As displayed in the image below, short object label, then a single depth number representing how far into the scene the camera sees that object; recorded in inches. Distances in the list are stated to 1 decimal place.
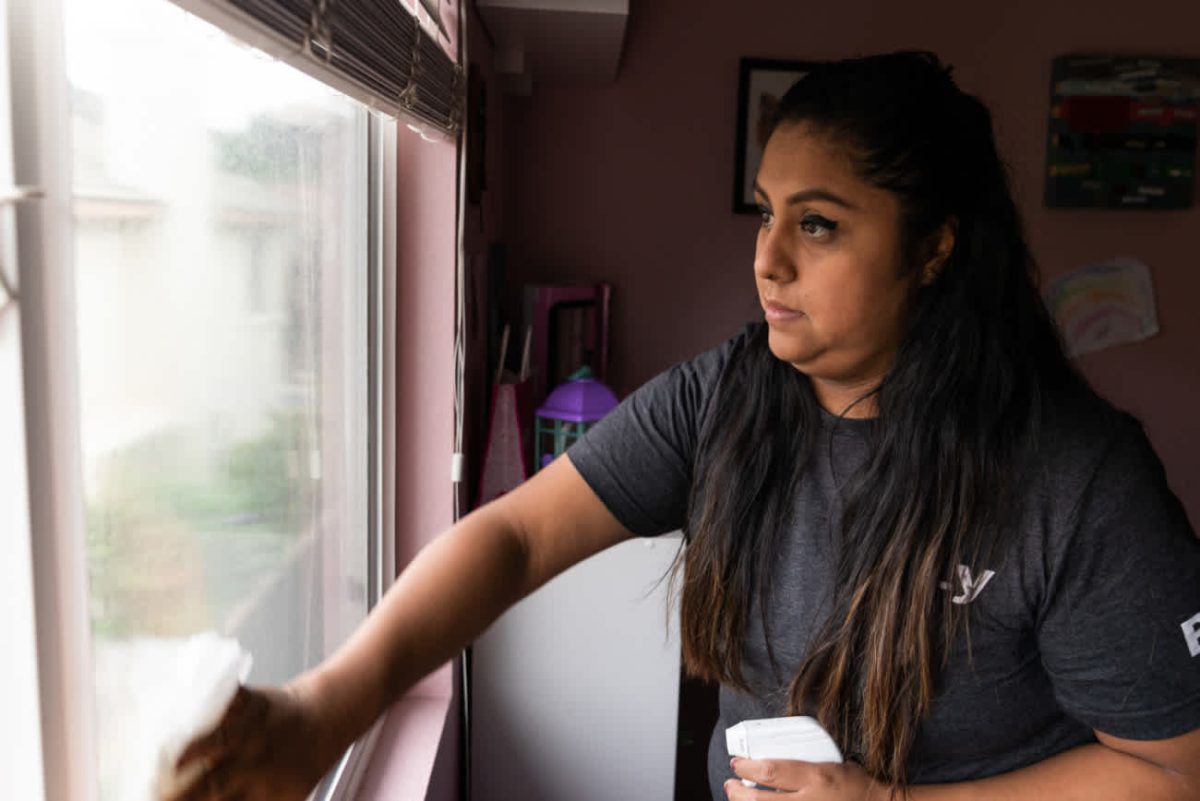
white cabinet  72.6
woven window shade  27.5
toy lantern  77.9
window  22.6
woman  35.0
